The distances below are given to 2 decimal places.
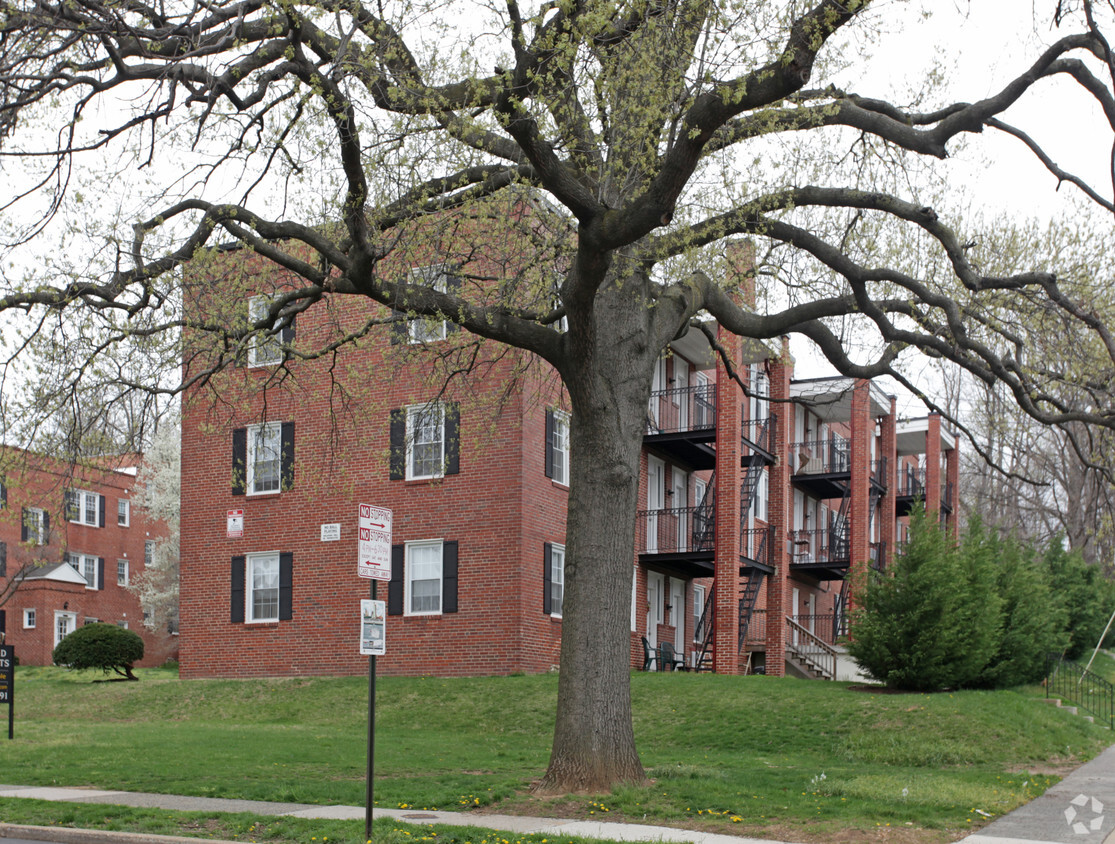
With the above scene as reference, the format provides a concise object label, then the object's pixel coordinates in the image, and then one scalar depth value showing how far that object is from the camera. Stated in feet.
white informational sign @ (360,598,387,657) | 32.96
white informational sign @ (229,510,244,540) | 94.89
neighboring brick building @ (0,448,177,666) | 150.00
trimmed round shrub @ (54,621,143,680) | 98.78
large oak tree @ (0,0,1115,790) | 38.73
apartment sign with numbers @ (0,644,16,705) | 65.62
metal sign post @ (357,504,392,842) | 32.83
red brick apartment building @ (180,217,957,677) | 85.51
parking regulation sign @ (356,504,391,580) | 33.19
